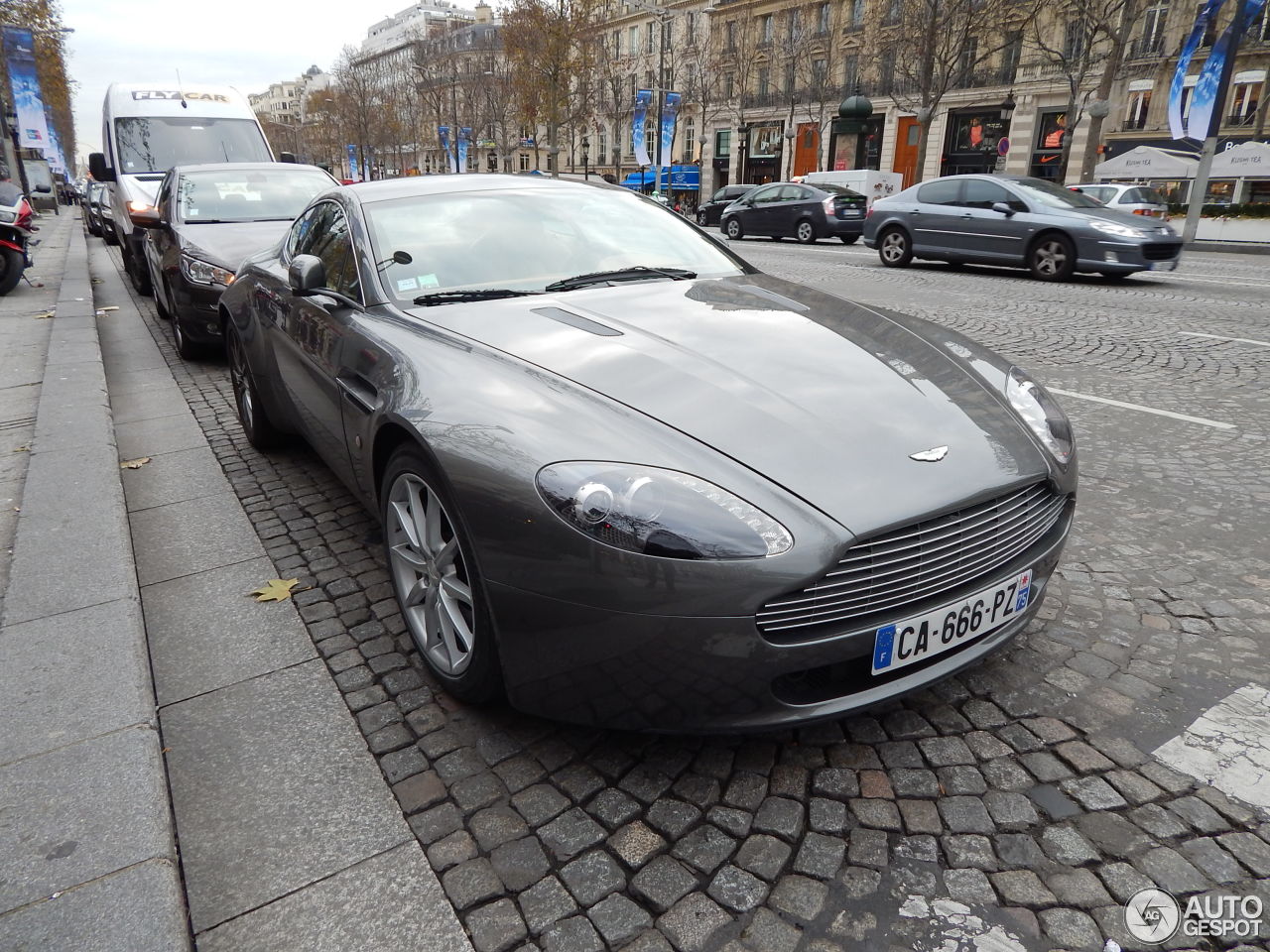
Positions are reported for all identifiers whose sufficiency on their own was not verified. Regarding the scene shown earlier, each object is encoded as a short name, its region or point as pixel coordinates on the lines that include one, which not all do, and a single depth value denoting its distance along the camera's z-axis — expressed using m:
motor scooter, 10.44
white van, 11.34
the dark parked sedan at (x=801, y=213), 20.28
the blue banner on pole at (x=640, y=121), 38.03
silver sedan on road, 11.21
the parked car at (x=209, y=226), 6.70
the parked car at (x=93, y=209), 22.15
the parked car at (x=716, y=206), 29.58
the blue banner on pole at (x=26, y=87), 26.42
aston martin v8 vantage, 1.80
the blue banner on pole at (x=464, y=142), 63.47
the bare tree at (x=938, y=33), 29.11
